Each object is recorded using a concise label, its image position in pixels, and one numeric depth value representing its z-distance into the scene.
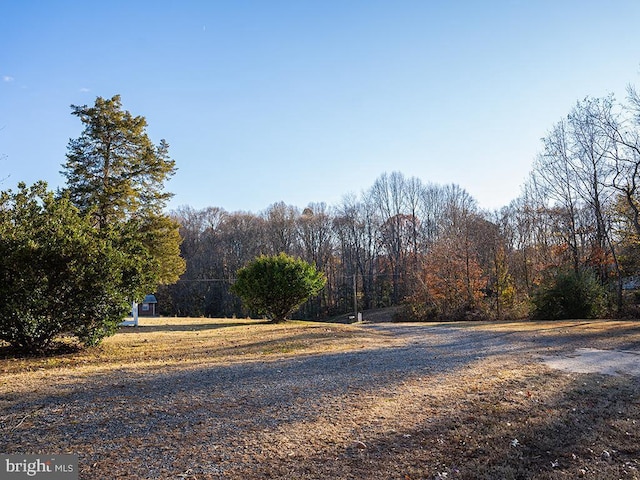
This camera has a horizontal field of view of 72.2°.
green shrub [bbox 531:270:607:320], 19.73
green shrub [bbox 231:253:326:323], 20.17
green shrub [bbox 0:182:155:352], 8.24
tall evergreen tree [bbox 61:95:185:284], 20.14
